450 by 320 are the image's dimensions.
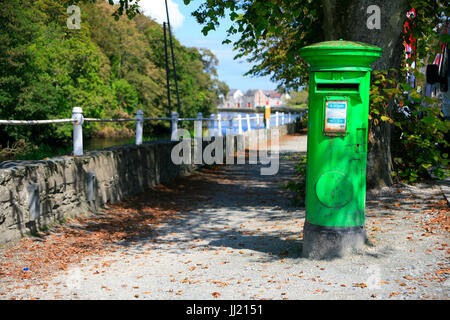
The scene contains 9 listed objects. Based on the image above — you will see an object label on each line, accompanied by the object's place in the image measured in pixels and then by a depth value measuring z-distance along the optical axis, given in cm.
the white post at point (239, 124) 2160
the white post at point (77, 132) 831
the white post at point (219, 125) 1788
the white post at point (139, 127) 1101
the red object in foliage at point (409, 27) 866
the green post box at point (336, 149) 512
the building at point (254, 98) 17350
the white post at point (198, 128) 1519
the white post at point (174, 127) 1317
